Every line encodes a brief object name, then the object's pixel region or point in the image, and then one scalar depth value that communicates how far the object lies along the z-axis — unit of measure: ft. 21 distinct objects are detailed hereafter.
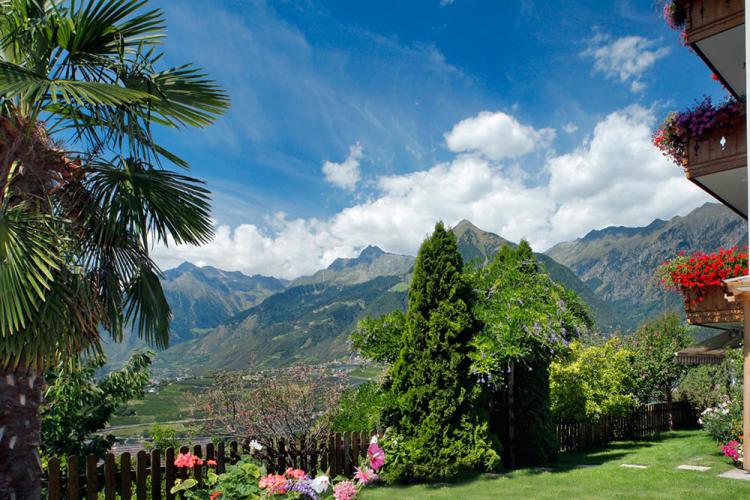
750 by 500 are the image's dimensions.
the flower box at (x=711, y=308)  31.37
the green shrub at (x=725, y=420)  33.14
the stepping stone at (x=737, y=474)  28.40
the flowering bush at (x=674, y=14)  29.27
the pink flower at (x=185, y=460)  17.44
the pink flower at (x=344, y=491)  12.05
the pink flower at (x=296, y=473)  13.38
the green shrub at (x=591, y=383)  46.16
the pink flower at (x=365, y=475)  12.76
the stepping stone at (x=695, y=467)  32.01
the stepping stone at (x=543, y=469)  34.53
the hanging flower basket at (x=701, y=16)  26.71
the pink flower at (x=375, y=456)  13.16
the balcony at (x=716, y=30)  26.81
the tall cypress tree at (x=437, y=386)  30.30
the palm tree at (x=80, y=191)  13.78
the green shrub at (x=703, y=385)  56.75
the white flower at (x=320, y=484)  11.96
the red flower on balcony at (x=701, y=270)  30.14
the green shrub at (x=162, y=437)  30.83
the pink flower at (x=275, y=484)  13.32
